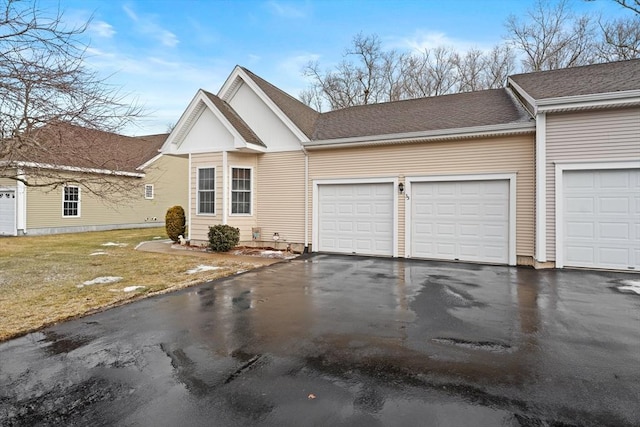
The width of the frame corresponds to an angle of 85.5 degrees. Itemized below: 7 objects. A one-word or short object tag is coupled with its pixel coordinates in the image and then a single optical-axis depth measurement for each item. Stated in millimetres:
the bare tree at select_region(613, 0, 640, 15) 17375
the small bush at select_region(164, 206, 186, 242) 13906
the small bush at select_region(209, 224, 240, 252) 11344
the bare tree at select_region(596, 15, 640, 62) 18891
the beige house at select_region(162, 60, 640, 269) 8750
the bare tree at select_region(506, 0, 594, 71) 20656
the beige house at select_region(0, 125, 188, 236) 6340
